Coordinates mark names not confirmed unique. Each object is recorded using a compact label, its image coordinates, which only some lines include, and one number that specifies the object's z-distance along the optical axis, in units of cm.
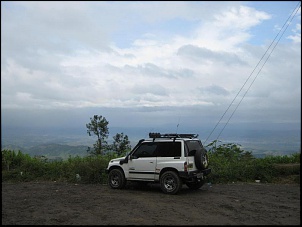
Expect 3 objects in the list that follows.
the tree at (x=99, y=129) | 2221
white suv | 1041
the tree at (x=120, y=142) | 2182
